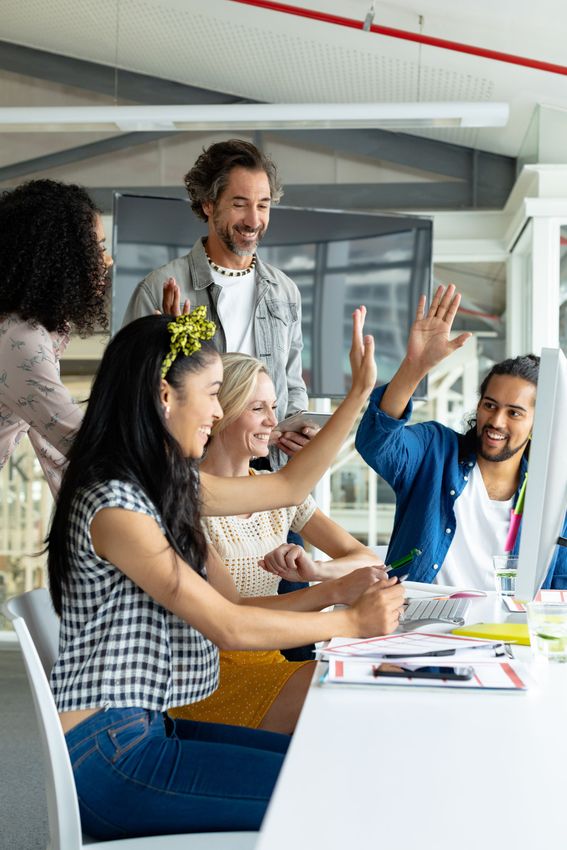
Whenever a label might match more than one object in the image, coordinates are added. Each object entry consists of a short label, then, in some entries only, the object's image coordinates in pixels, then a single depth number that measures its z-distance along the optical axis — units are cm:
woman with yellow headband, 135
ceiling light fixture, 415
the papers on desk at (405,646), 144
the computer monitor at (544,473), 143
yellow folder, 160
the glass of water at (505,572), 194
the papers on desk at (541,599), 190
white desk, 81
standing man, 302
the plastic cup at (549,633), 149
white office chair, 128
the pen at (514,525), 238
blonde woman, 187
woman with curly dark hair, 227
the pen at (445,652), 142
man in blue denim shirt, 255
